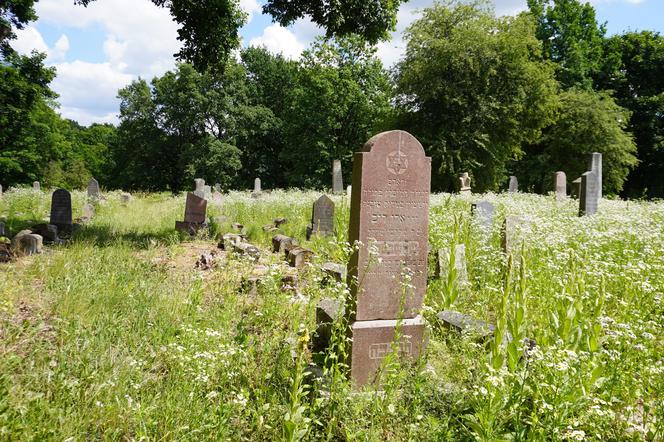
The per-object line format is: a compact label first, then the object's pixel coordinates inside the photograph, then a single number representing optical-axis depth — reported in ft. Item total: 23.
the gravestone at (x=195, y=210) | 40.27
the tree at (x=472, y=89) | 90.58
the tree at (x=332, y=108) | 116.06
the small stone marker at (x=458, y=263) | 21.30
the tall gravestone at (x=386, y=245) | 13.76
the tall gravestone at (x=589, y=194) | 42.16
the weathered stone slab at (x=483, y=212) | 30.22
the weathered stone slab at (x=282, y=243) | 31.61
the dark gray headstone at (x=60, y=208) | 38.22
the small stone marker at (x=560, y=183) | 65.82
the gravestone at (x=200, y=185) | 77.84
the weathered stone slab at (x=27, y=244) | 27.45
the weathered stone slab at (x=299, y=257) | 27.25
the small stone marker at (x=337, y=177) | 78.48
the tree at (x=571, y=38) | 116.06
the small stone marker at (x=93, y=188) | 74.33
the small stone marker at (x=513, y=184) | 89.63
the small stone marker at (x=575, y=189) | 62.90
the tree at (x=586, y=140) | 99.55
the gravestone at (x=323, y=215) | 38.32
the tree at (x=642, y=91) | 113.50
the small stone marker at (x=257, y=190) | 75.87
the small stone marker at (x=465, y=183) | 72.68
